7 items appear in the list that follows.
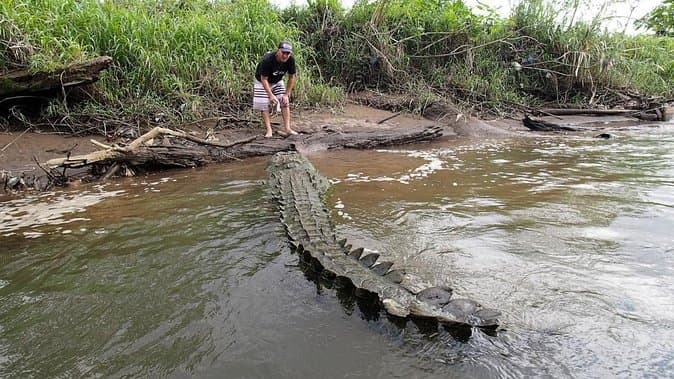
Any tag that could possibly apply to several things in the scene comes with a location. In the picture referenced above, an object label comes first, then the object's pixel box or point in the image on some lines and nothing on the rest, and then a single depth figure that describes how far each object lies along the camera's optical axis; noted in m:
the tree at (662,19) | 17.12
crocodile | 1.74
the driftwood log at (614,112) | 10.02
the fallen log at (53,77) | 5.83
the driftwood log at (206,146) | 5.06
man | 6.41
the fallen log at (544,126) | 8.67
